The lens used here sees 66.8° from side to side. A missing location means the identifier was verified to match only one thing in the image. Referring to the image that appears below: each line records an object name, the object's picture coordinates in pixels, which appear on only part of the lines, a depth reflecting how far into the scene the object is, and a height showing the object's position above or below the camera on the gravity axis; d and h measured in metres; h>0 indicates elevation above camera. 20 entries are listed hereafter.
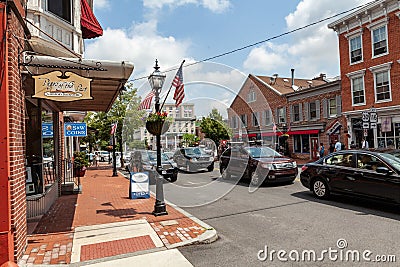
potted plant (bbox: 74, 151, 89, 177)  13.12 -0.93
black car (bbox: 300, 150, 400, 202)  6.89 -1.07
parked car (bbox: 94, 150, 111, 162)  39.73 -2.00
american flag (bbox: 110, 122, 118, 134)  18.50 +0.72
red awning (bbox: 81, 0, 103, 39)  12.00 +4.81
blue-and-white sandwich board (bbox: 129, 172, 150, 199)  9.45 -1.43
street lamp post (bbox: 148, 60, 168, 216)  7.25 -0.17
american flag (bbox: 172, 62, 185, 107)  9.37 +1.61
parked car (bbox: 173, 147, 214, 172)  18.33 -1.35
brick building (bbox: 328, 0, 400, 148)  18.91 +4.33
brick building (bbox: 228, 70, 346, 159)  24.92 +2.01
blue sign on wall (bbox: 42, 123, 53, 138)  11.75 +0.51
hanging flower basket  7.50 +0.32
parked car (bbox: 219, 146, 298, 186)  11.22 -1.16
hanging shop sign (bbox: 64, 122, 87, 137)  13.64 +0.58
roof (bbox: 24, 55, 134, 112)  5.28 +1.33
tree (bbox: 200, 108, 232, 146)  16.05 +0.69
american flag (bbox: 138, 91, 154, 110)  9.46 +1.23
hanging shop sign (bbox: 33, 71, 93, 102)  4.99 +0.95
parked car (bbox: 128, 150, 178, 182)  13.81 -1.20
